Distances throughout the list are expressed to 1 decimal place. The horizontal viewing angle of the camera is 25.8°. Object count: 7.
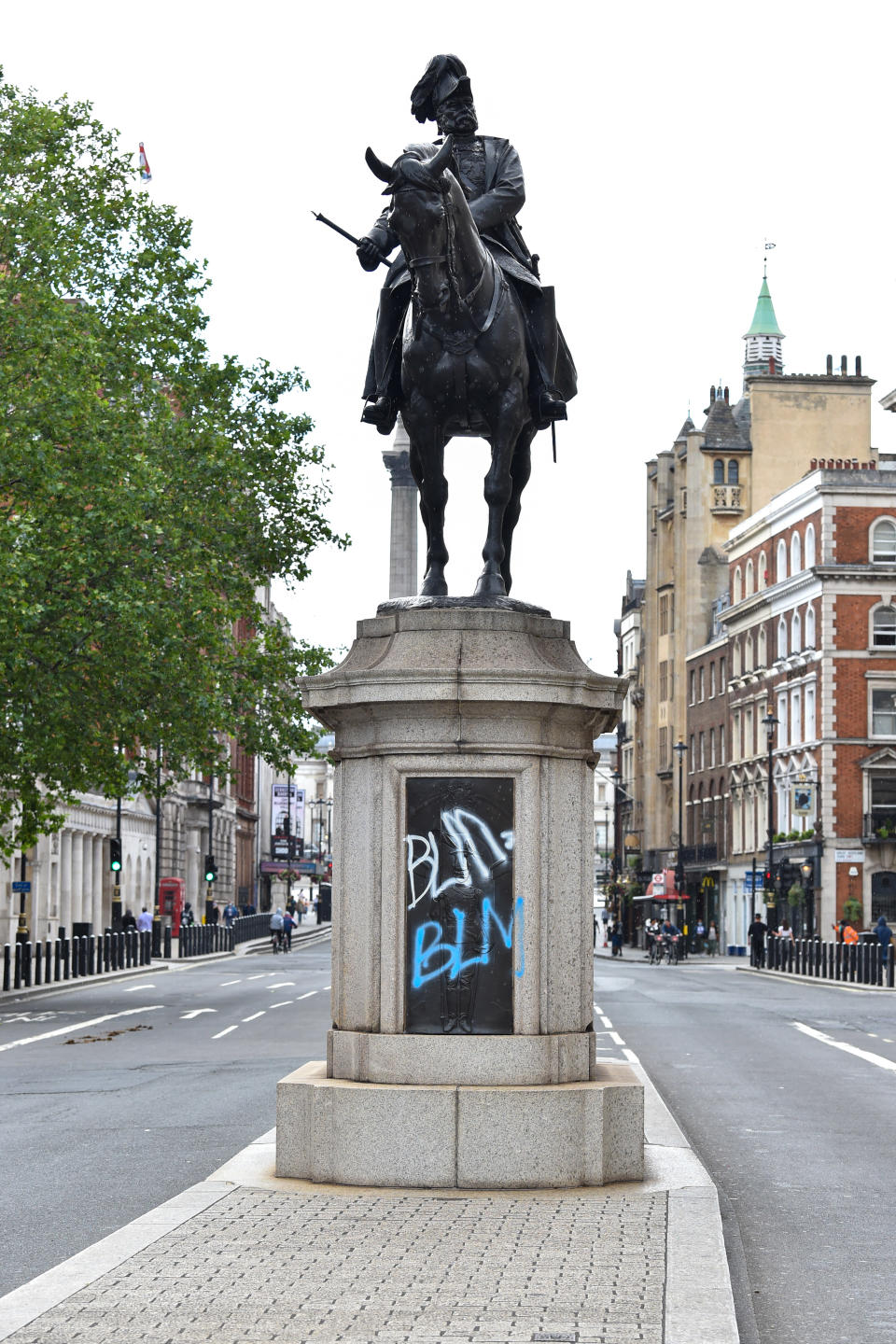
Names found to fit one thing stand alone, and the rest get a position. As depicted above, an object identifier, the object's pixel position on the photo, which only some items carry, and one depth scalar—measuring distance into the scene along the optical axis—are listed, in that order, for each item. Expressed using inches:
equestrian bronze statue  406.0
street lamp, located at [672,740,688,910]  3617.4
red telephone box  3171.8
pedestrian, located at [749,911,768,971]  2384.4
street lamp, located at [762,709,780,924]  2615.7
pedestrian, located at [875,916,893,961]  1847.9
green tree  1249.4
